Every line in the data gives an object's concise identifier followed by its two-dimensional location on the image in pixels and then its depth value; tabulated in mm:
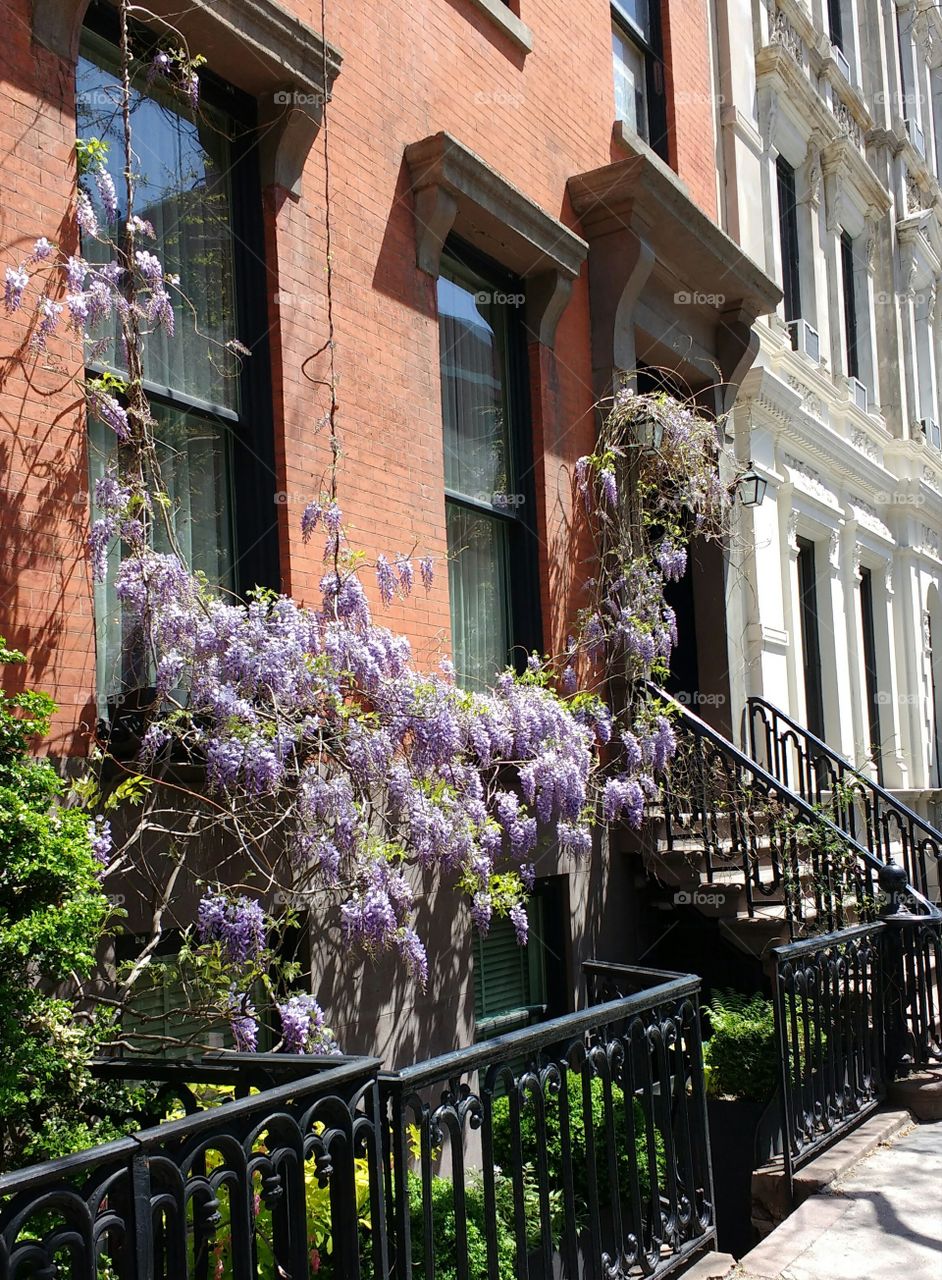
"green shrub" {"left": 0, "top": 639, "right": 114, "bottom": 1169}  3932
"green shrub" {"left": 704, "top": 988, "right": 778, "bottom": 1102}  7980
